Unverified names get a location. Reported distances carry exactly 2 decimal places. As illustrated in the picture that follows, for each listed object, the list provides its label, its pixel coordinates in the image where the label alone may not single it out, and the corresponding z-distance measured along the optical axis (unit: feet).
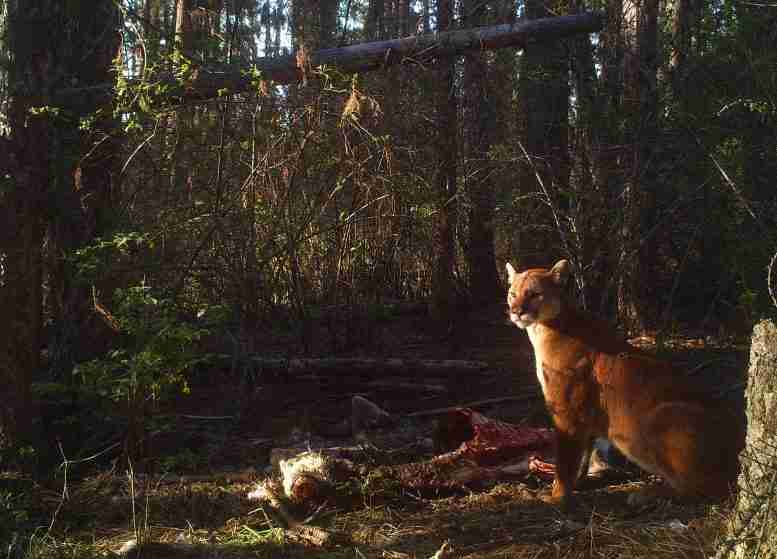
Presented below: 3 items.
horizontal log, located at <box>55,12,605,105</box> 21.95
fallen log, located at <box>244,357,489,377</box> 27.45
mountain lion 16.62
